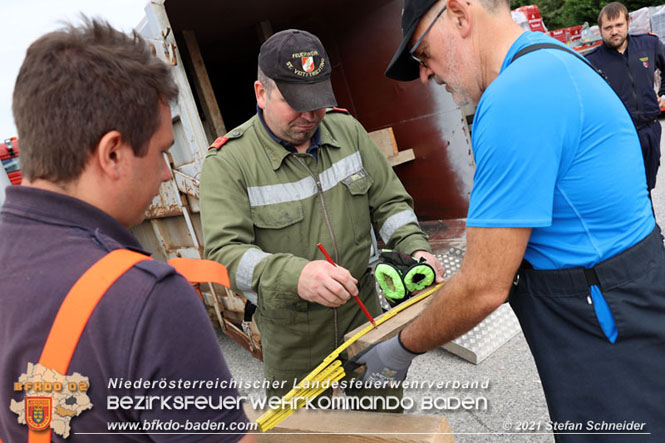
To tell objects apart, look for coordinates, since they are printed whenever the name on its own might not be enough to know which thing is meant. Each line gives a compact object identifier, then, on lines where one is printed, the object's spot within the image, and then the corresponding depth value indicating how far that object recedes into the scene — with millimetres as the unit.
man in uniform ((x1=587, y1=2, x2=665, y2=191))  4691
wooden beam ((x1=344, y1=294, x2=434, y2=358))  1549
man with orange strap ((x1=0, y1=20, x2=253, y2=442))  769
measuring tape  1270
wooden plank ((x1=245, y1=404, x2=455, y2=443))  1123
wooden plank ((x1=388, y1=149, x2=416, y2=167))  4688
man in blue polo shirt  1122
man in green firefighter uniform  1896
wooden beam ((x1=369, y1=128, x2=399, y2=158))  4730
